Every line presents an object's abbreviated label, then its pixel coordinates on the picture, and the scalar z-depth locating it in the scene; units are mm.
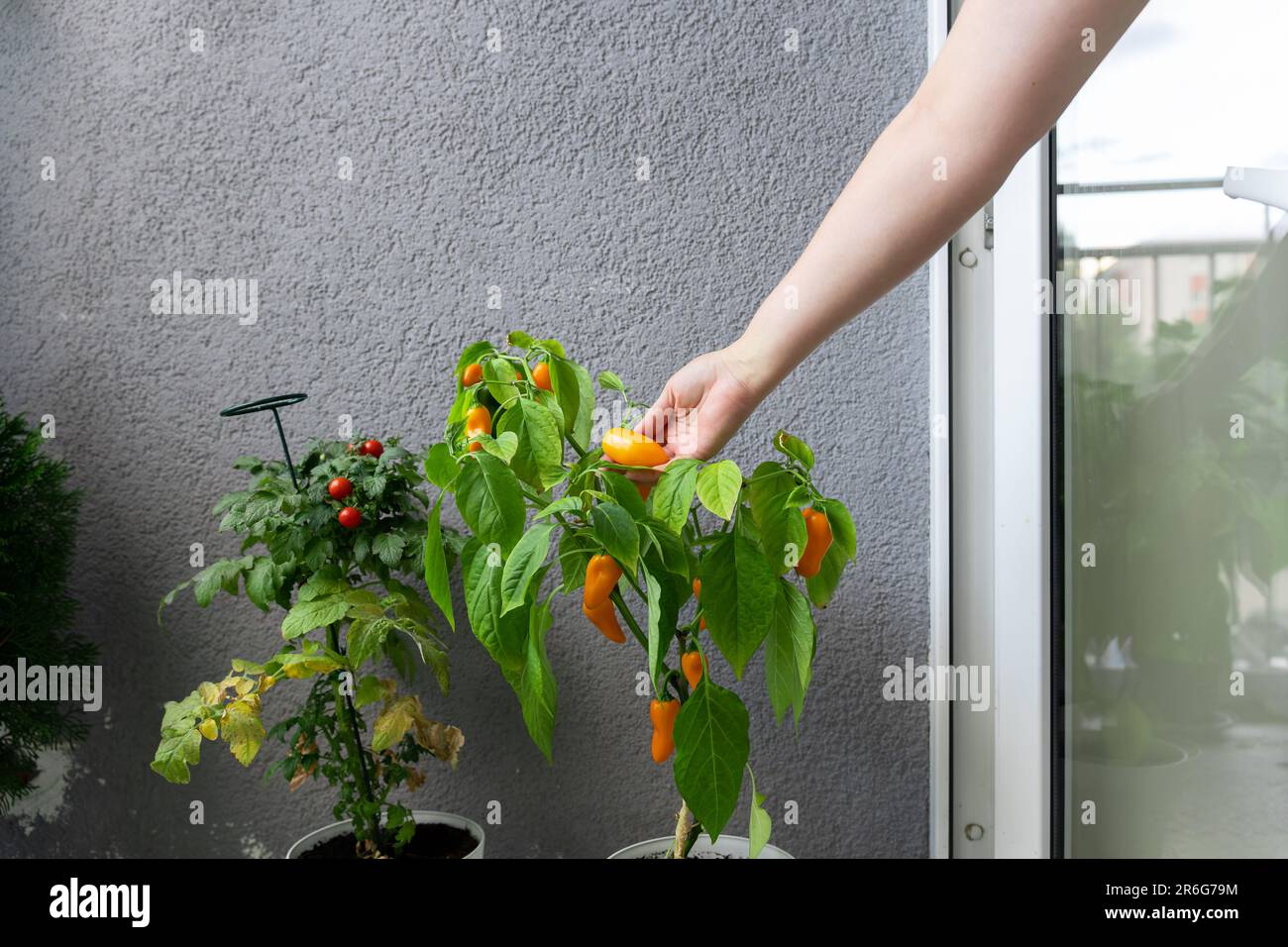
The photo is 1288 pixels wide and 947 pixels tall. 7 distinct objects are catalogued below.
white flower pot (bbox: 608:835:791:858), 925
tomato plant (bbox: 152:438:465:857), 871
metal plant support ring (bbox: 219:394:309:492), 888
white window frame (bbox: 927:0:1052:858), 1005
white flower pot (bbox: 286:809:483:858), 983
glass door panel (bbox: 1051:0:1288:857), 696
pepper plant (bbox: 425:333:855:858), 650
